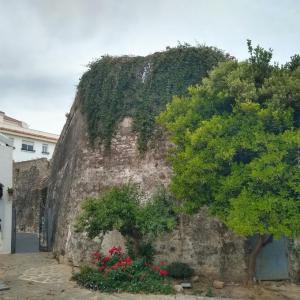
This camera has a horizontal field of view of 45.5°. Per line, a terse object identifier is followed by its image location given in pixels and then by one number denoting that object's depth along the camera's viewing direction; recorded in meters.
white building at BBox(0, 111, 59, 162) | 37.81
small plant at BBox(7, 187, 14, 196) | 15.71
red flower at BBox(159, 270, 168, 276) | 9.77
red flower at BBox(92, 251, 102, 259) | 10.83
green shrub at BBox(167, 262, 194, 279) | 10.43
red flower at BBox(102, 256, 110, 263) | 10.61
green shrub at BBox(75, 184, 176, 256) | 9.79
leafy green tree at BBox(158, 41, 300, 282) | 7.80
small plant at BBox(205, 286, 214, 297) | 8.97
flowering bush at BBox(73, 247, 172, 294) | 9.17
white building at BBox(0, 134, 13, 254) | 15.38
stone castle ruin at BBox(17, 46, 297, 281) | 11.30
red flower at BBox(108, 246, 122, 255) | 10.67
